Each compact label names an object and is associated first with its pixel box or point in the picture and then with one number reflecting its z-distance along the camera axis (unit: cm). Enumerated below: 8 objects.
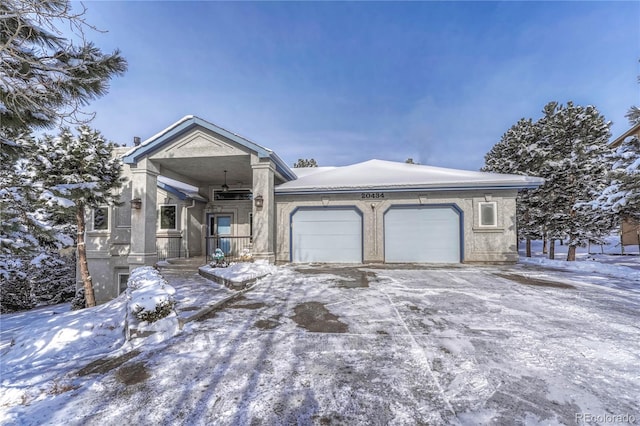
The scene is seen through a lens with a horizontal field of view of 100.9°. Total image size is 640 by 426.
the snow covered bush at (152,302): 355
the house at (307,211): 925
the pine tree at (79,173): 842
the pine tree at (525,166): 1523
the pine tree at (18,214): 545
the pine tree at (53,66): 313
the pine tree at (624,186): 666
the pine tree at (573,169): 1338
